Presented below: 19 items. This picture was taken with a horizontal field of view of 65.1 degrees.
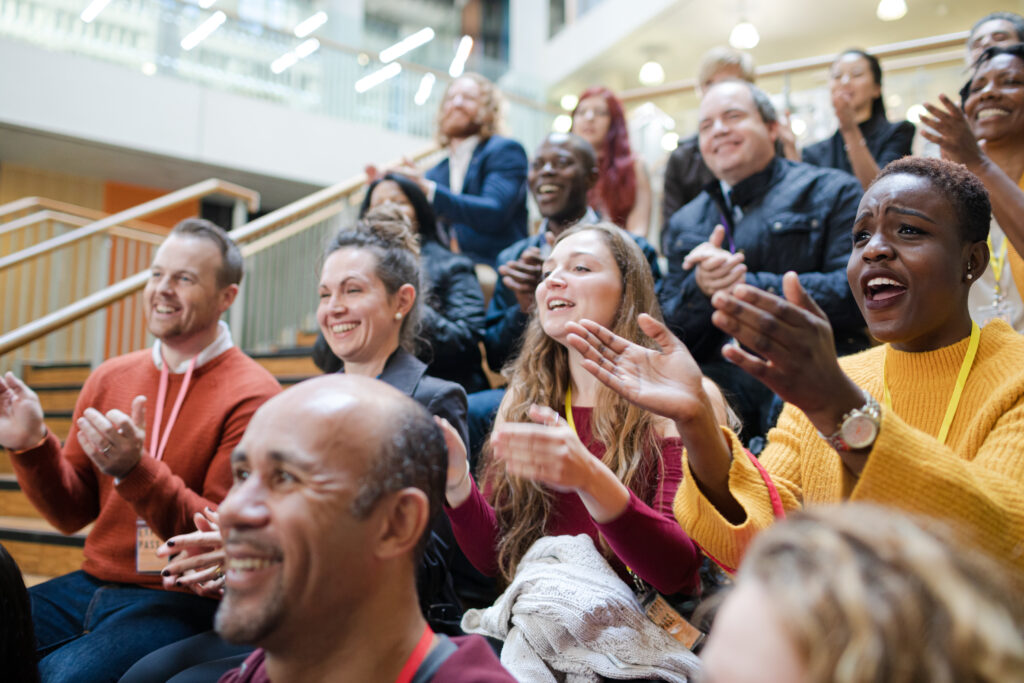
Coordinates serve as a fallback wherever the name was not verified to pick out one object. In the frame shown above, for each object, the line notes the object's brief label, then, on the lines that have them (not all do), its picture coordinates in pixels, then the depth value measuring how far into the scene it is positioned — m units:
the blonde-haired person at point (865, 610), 0.62
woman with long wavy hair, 1.49
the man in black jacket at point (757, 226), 2.64
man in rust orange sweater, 2.00
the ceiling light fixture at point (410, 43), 12.62
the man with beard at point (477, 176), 3.74
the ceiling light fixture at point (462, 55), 12.88
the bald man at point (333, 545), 1.17
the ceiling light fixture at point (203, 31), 8.95
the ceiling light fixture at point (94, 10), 8.40
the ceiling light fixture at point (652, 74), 10.73
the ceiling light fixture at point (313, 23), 11.30
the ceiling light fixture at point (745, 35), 8.44
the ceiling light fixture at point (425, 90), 10.30
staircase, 3.30
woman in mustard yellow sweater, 1.16
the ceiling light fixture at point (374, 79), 10.01
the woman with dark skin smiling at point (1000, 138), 2.36
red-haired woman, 4.09
